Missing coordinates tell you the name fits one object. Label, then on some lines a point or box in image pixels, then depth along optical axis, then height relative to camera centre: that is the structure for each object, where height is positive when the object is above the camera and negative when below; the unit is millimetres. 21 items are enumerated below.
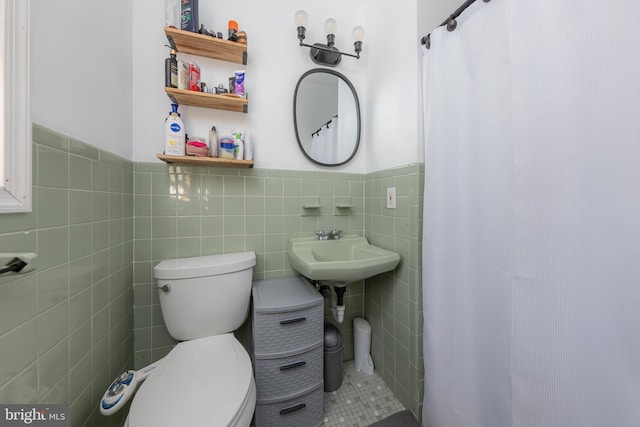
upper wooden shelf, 1056 +884
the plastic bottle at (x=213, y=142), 1157 +379
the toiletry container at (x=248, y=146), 1211 +374
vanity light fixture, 1281 +1072
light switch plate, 1220 +79
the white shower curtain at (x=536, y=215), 501 -12
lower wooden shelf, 1036 +261
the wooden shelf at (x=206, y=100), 1057 +593
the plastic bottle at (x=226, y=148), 1169 +350
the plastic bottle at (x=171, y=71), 1041 +699
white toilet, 661 -614
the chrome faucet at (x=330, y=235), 1398 -155
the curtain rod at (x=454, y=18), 831 +806
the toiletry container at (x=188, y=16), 1070 +985
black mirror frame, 1379 +727
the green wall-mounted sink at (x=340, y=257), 996 -255
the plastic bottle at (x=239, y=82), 1160 +707
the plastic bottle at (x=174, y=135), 1064 +386
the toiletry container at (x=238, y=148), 1197 +359
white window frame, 500 +252
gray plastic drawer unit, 989 -707
